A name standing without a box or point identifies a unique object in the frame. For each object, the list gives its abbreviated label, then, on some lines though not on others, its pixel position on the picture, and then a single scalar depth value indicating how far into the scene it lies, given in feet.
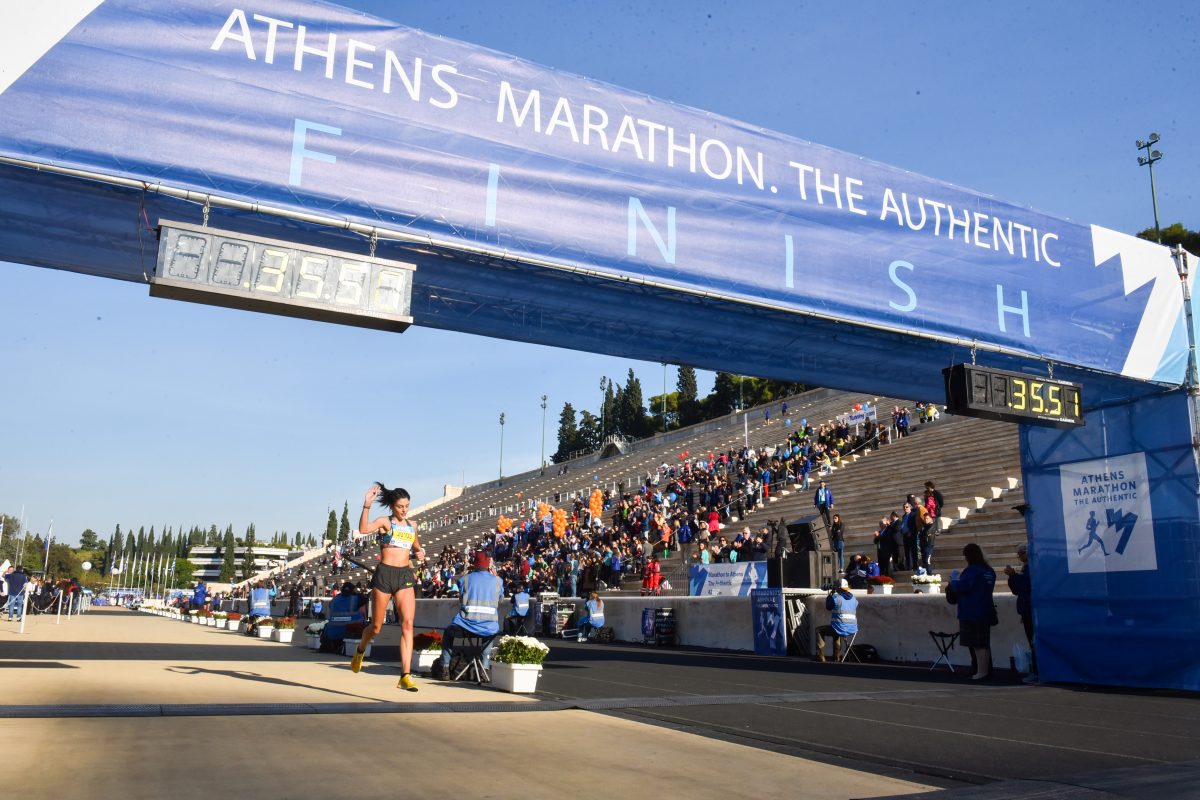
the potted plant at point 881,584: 60.70
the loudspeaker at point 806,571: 63.94
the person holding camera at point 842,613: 52.90
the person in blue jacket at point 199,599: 147.64
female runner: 30.07
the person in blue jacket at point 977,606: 43.16
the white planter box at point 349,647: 55.09
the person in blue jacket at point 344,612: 56.44
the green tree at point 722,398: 286.05
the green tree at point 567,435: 394.73
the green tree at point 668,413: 334.85
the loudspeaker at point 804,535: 65.87
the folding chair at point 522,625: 62.90
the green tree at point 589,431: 383.02
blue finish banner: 24.56
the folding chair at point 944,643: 46.98
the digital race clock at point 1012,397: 34.81
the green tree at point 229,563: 575.38
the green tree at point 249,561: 558.56
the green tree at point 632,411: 352.08
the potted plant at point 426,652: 41.57
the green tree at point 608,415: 376.15
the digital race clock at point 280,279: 23.20
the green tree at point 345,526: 595.47
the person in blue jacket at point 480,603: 35.42
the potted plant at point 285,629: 69.72
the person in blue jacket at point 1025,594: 45.60
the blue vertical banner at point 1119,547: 38.34
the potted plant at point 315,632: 58.91
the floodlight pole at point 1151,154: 145.89
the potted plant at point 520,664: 32.58
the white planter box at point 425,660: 41.70
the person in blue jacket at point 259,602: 82.12
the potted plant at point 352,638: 53.72
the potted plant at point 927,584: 55.98
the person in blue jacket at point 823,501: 78.64
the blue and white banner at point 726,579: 71.61
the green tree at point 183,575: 564.71
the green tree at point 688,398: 311.27
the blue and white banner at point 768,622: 63.05
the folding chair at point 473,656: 35.88
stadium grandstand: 81.25
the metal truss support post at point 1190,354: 39.31
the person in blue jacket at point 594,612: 81.97
